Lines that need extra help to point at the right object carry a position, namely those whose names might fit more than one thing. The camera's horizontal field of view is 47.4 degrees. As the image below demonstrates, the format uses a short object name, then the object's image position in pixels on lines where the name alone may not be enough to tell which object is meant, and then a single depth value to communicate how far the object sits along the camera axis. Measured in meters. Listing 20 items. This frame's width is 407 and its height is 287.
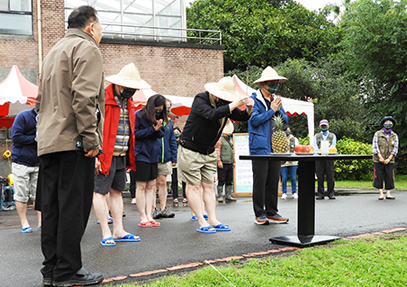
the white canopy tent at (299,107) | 16.48
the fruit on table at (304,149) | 5.74
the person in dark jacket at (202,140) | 6.39
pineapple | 5.85
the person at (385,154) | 12.19
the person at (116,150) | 5.70
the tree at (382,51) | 22.38
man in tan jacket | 3.93
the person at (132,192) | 11.99
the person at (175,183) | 11.66
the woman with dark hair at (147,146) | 7.15
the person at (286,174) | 13.22
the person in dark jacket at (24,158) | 7.26
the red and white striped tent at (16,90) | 12.32
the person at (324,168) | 12.28
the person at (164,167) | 8.59
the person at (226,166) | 12.93
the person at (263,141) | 6.95
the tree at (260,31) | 34.81
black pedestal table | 5.59
